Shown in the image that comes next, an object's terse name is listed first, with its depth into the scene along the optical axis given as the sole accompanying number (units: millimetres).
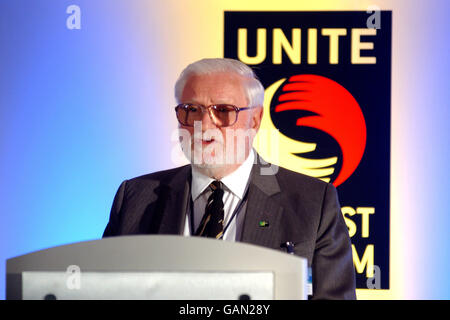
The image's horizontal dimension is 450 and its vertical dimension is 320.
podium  1922
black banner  7461
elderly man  4137
